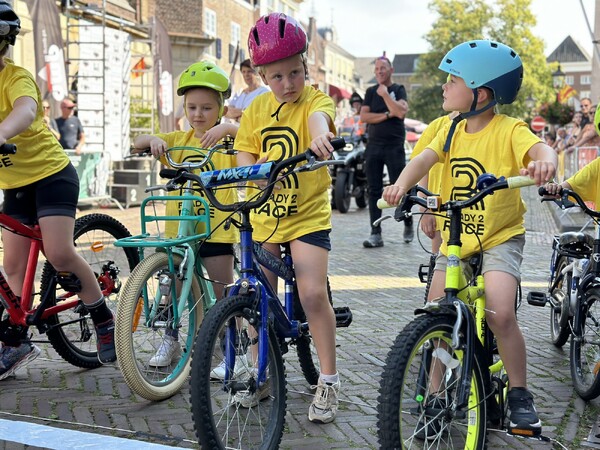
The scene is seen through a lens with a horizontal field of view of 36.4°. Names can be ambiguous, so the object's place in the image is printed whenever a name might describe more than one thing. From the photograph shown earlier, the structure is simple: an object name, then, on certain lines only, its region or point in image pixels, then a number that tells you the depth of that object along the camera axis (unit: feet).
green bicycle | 10.23
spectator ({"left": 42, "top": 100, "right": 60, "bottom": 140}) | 45.96
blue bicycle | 11.07
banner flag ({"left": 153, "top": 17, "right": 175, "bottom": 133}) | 71.10
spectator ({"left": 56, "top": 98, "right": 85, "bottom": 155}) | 48.37
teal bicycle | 13.60
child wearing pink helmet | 12.81
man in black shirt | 34.04
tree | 212.84
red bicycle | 14.96
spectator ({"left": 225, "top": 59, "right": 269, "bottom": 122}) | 30.22
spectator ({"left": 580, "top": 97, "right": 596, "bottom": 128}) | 57.36
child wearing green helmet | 15.40
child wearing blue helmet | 11.75
